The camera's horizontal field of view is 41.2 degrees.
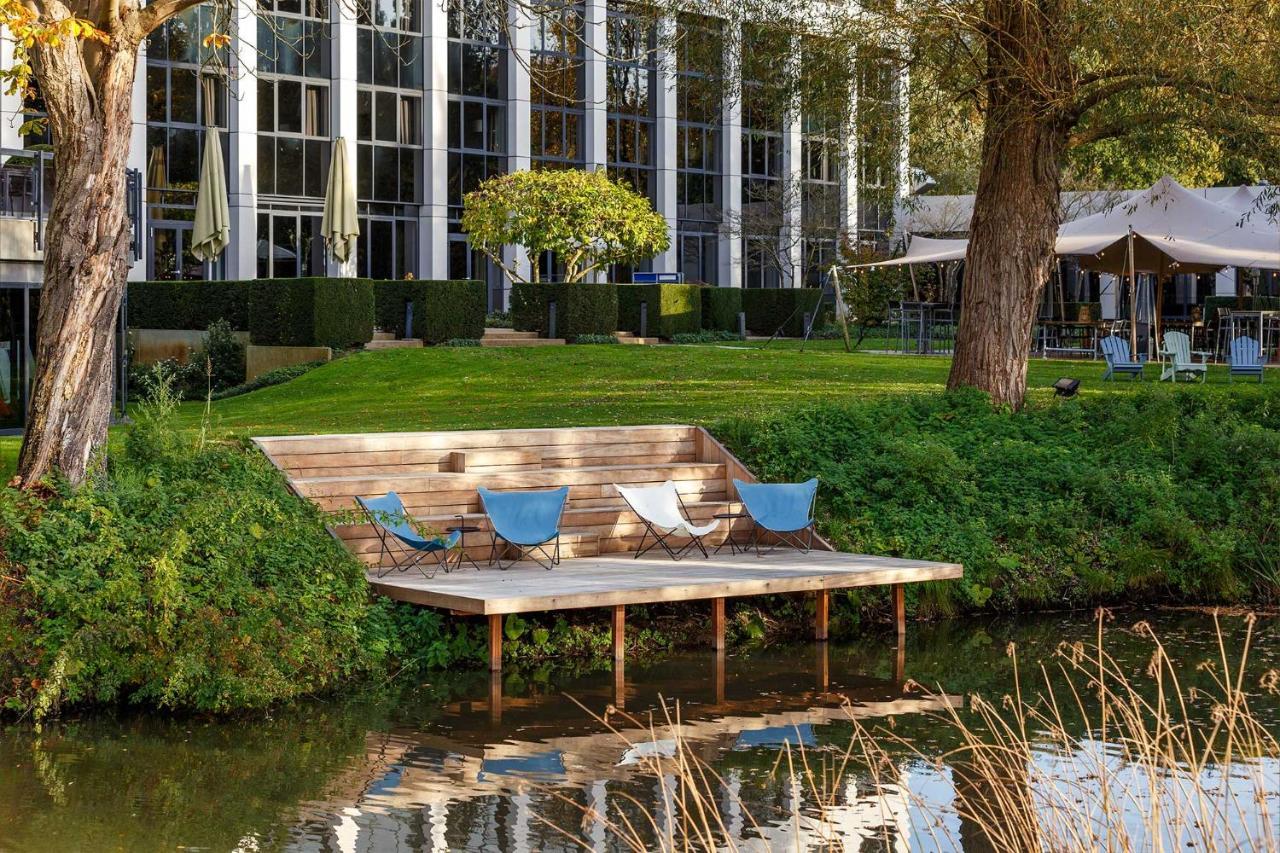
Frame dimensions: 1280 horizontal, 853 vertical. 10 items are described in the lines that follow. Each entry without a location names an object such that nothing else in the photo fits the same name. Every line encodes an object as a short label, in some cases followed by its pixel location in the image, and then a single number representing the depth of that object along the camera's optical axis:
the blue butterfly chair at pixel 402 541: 11.97
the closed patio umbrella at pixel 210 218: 26.59
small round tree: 32.59
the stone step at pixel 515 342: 29.05
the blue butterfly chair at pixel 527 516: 12.59
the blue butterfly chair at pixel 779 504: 13.59
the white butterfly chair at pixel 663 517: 13.13
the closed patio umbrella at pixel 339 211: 28.77
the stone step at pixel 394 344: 26.48
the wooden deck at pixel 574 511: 11.41
